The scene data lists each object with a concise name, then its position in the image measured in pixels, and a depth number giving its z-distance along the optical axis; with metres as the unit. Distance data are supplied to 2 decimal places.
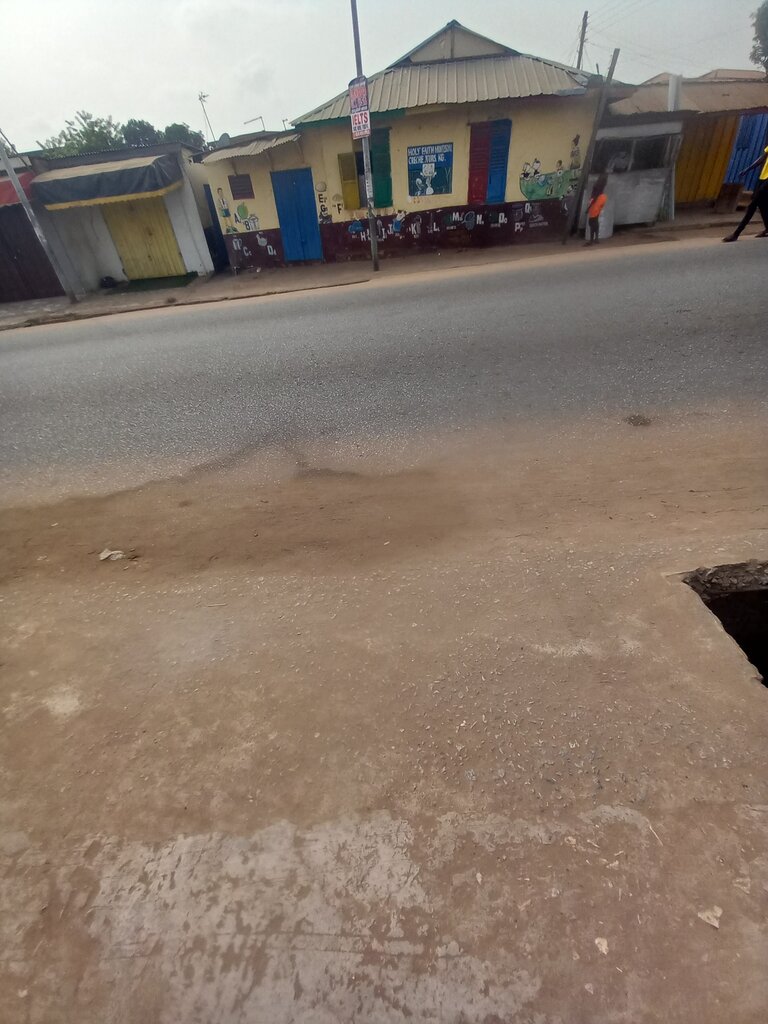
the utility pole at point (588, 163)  10.84
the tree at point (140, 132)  37.22
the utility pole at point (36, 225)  12.34
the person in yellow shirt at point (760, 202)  8.47
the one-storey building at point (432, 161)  11.69
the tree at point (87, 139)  30.36
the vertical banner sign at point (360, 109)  10.12
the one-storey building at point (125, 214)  12.91
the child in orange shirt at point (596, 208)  11.35
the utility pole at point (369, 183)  10.47
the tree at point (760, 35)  40.06
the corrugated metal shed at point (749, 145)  13.38
